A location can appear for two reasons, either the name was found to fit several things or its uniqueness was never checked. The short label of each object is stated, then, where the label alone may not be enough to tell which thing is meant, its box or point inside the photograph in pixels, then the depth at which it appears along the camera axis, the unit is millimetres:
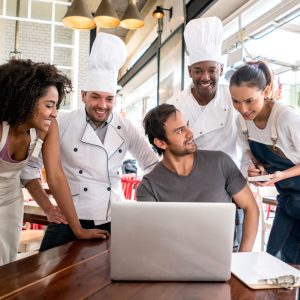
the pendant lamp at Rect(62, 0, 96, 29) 3186
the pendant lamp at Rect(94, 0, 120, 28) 3337
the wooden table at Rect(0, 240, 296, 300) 910
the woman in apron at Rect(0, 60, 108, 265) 1472
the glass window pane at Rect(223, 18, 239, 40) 3918
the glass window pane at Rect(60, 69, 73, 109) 4895
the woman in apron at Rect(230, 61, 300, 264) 1490
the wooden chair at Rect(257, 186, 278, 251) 3367
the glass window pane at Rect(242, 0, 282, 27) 3455
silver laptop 938
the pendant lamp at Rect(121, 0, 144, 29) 3500
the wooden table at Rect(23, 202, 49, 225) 2326
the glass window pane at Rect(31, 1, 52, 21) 4824
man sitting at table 1456
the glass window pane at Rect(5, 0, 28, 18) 4746
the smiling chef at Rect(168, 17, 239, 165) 1842
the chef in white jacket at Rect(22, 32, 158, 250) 1755
